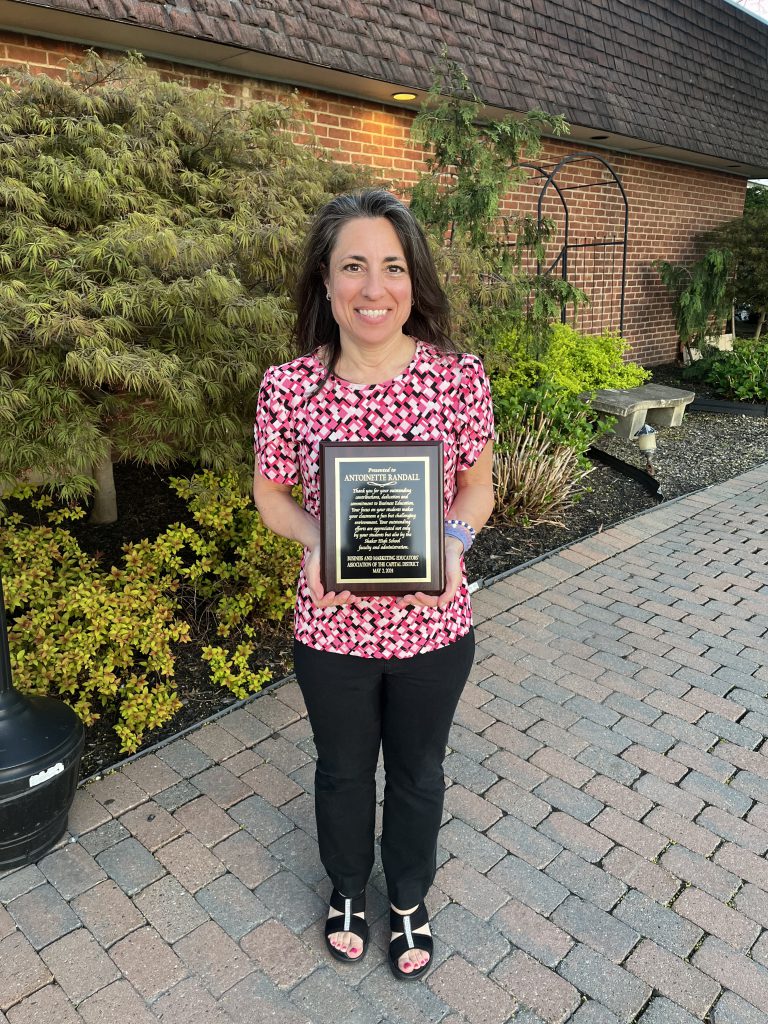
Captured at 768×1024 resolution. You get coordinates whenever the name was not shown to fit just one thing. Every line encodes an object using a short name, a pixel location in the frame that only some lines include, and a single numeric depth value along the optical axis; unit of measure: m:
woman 1.71
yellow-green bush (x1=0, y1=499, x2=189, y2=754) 2.97
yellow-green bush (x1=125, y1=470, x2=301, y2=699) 3.39
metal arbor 8.75
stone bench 7.79
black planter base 2.32
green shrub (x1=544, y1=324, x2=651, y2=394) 6.19
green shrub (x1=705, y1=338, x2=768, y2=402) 9.45
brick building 4.63
